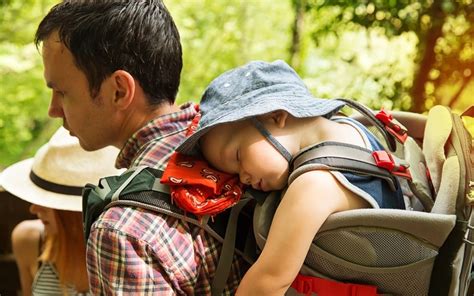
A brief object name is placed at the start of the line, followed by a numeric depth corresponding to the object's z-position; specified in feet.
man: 4.34
